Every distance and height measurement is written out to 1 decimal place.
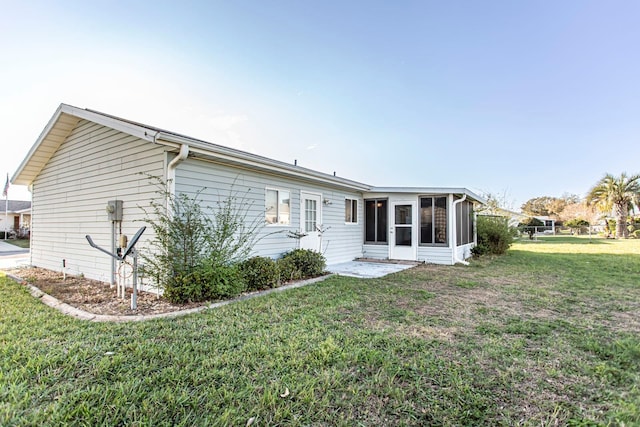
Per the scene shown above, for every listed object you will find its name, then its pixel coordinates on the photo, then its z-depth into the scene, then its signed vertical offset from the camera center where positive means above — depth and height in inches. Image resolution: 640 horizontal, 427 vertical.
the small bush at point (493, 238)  499.8 -24.0
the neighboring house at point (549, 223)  1179.9 +5.3
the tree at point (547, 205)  1721.8 +119.5
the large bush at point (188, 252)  190.5 -20.7
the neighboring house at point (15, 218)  938.2 +15.3
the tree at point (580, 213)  1126.2 +50.4
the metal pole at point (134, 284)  171.6 -35.9
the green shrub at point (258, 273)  224.2 -38.9
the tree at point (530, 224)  1050.6 +0.1
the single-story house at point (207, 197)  219.8 +27.1
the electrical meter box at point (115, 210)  229.1 +9.9
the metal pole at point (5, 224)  861.3 -7.3
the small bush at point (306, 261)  280.7 -37.0
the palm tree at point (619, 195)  876.6 +88.4
